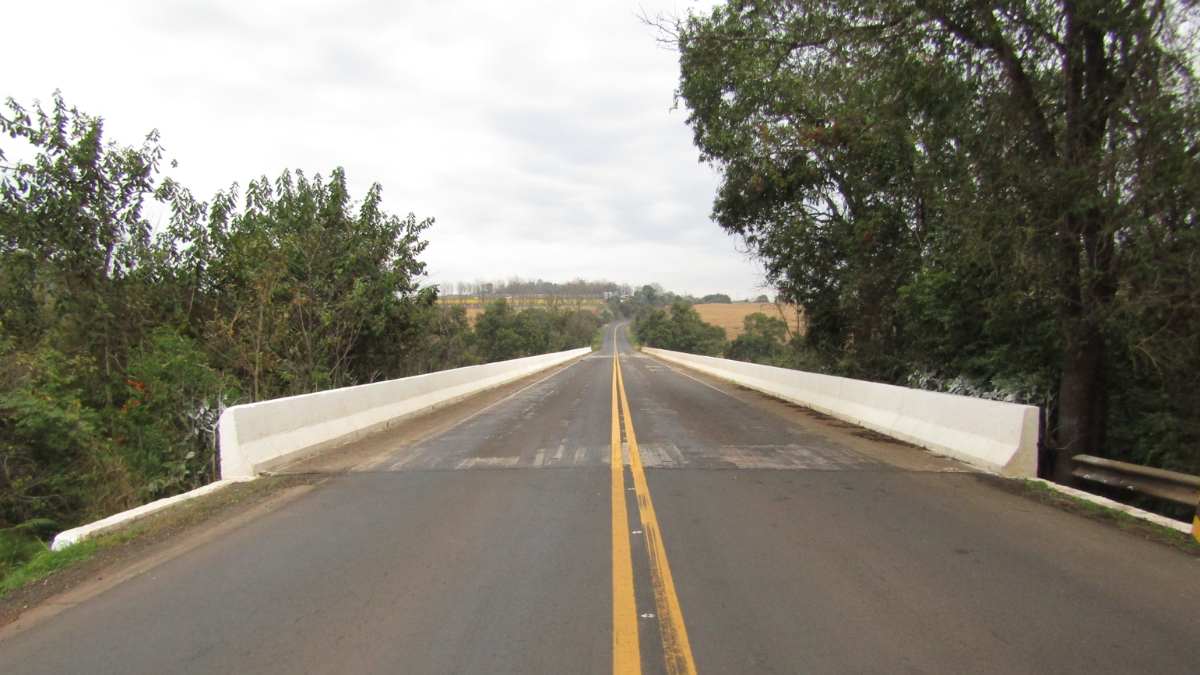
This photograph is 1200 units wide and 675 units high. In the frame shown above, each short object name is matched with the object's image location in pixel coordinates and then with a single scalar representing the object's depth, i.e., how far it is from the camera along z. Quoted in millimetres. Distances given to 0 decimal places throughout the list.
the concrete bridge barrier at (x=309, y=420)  8297
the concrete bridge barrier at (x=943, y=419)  8383
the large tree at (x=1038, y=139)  8031
